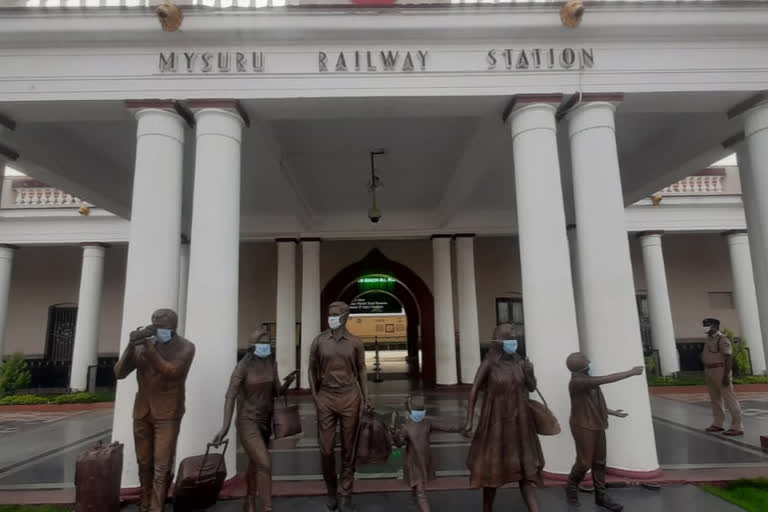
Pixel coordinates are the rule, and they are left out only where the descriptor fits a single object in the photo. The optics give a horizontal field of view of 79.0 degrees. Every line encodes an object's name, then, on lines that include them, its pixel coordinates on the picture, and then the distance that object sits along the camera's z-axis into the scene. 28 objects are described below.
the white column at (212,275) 4.80
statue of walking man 4.18
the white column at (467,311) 11.87
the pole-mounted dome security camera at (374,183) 8.15
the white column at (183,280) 11.25
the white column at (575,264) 11.01
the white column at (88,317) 11.62
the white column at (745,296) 12.14
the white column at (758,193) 5.66
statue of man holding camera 3.90
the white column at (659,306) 12.17
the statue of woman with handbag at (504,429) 3.69
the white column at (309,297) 11.70
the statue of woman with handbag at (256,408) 3.94
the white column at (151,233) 4.89
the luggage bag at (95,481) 3.81
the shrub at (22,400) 10.71
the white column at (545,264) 4.99
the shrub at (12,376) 11.34
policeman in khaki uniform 6.65
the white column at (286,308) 11.48
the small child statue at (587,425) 4.19
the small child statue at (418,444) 3.70
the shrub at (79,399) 10.75
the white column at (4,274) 11.41
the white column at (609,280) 4.96
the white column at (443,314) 11.86
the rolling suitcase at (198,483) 4.03
